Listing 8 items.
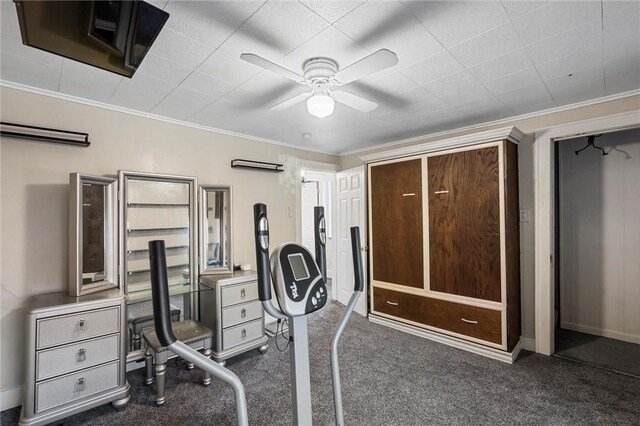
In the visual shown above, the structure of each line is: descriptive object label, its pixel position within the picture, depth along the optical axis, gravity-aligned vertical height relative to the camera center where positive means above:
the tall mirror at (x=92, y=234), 2.27 -0.12
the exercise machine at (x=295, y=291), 1.27 -0.32
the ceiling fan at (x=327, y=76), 1.52 +0.80
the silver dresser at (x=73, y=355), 1.91 -0.92
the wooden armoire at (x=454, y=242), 2.84 -0.28
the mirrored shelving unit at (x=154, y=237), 2.68 -0.18
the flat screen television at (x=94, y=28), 1.21 +0.83
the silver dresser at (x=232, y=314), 2.80 -0.94
